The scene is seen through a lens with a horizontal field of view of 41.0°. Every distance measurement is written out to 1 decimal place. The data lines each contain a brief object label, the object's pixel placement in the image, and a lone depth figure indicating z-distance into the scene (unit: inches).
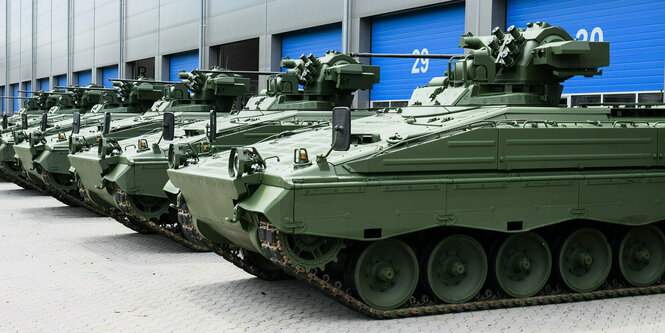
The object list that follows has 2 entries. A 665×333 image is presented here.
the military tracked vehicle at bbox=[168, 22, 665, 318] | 391.5
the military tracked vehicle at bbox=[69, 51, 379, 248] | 617.3
